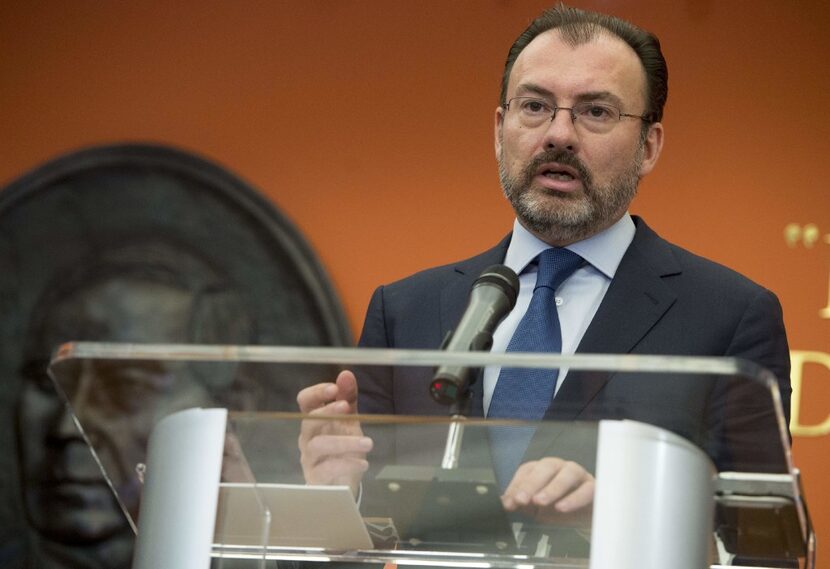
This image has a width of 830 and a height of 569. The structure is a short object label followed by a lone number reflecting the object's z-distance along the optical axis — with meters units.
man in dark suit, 5.21
